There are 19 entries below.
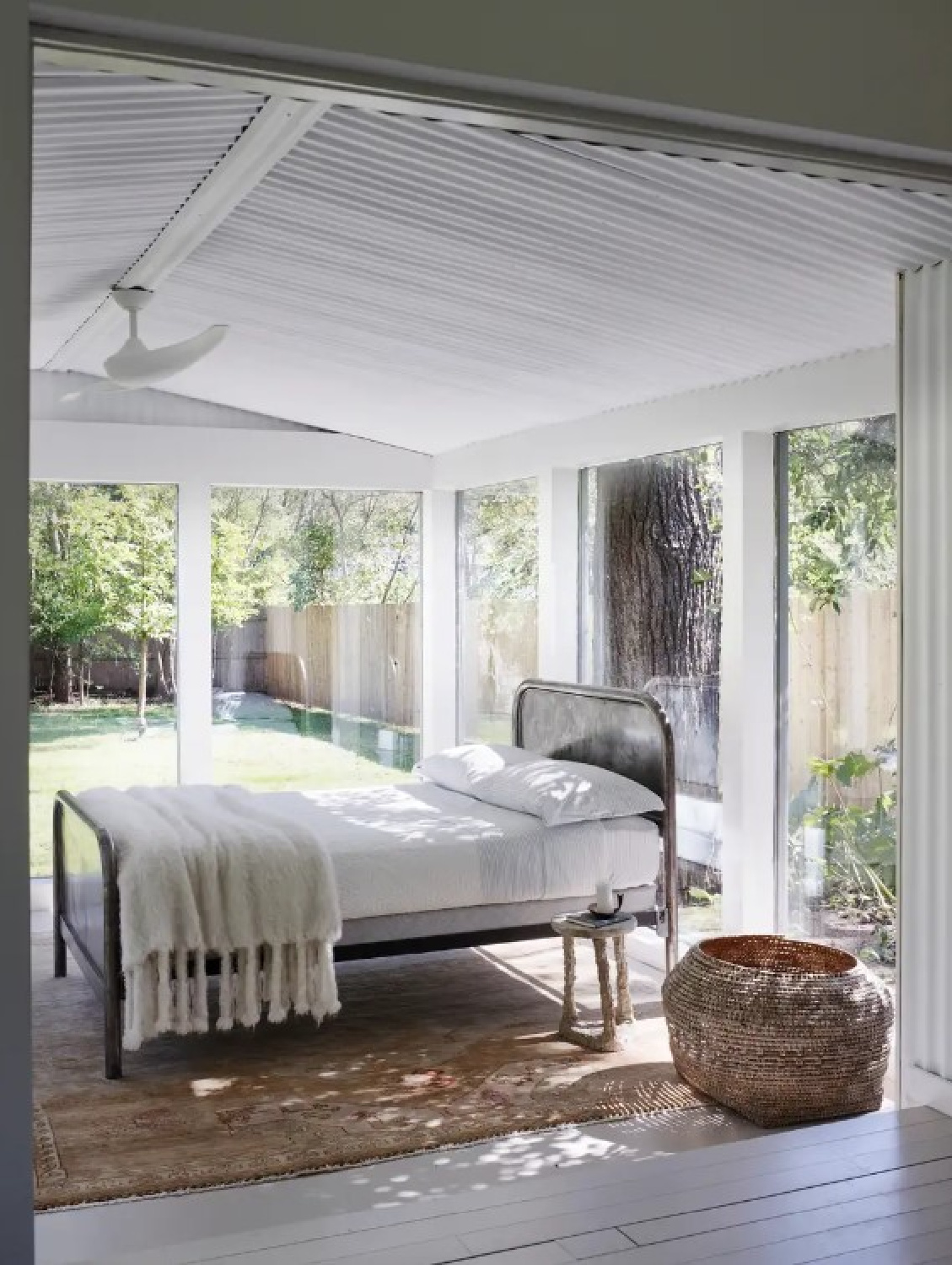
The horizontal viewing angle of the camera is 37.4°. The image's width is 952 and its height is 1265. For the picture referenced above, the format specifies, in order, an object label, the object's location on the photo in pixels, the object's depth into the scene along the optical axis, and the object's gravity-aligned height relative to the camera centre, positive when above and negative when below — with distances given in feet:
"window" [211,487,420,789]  26.35 -0.27
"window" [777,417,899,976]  15.99 -0.75
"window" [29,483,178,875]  24.73 -0.32
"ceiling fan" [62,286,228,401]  16.22 +3.14
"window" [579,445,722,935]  19.10 +0.17
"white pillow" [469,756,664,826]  17.16 -2.15
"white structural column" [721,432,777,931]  17.66 -0.78
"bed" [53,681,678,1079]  15.57 -2.90
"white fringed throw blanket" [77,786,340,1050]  14.25 -3.11
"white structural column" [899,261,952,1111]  11.80 -0.60
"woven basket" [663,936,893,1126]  12.74 -3.84
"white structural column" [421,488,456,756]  27.78 +0.07
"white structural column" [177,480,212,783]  25.72 -0.17
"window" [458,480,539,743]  24.58 +0.35
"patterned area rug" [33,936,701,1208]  12.25 -4.68
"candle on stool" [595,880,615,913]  15.75 -3.10
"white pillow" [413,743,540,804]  19.36 -2.01
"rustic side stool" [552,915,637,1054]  15.28 -4.07
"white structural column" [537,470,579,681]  22.90 +0.78
